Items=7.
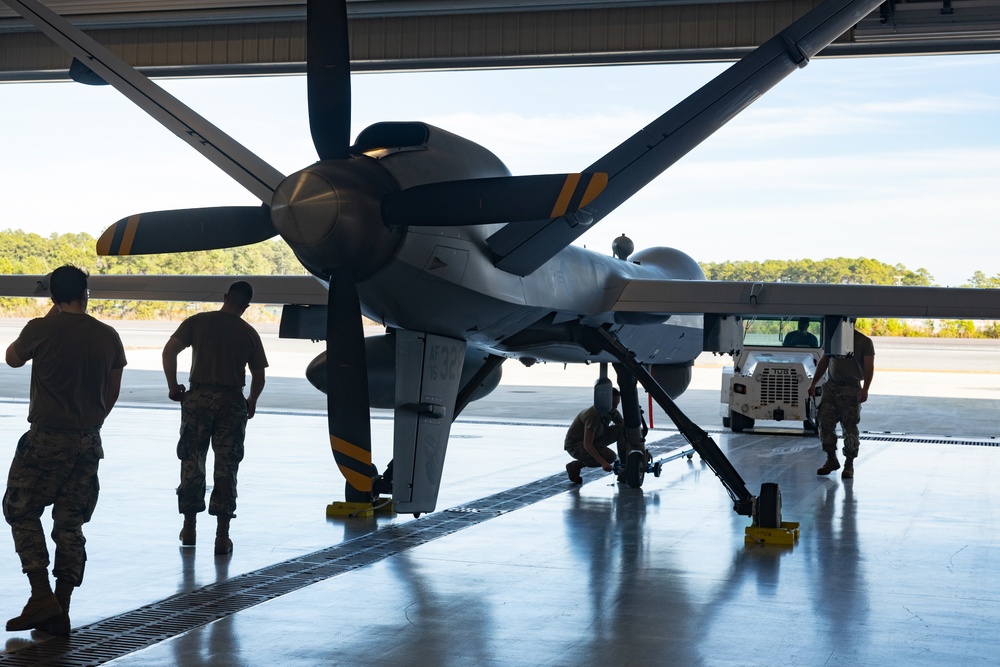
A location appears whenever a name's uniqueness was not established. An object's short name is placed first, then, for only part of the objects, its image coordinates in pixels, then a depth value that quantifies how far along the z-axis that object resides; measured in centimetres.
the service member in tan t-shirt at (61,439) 576
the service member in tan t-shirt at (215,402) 784
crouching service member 1184
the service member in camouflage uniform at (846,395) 1292
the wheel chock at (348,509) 946
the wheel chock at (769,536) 864
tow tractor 1731
